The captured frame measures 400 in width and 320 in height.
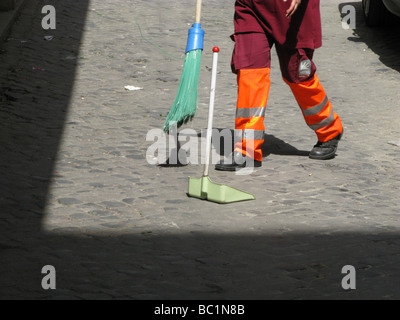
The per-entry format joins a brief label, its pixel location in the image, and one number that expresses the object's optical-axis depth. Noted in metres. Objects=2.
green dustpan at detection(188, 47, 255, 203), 9.35
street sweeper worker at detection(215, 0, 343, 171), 10.44
